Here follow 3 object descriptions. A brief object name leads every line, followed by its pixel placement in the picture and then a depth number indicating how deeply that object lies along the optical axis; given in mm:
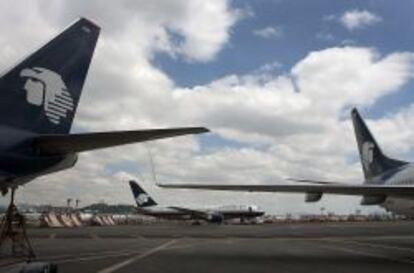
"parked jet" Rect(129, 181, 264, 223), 109250
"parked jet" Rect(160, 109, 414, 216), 23484
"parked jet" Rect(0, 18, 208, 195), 10656
